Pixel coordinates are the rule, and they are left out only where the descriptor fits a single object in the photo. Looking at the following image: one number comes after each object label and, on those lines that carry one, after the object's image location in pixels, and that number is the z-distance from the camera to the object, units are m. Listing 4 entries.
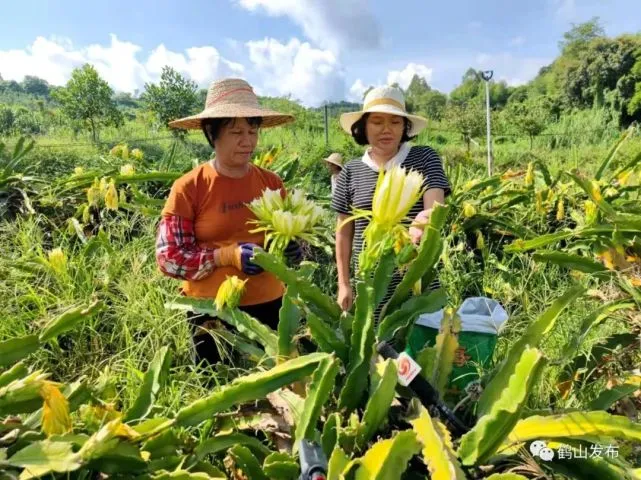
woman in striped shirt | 1.74
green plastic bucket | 1.38
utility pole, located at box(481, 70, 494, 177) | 4.64
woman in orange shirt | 1.49
